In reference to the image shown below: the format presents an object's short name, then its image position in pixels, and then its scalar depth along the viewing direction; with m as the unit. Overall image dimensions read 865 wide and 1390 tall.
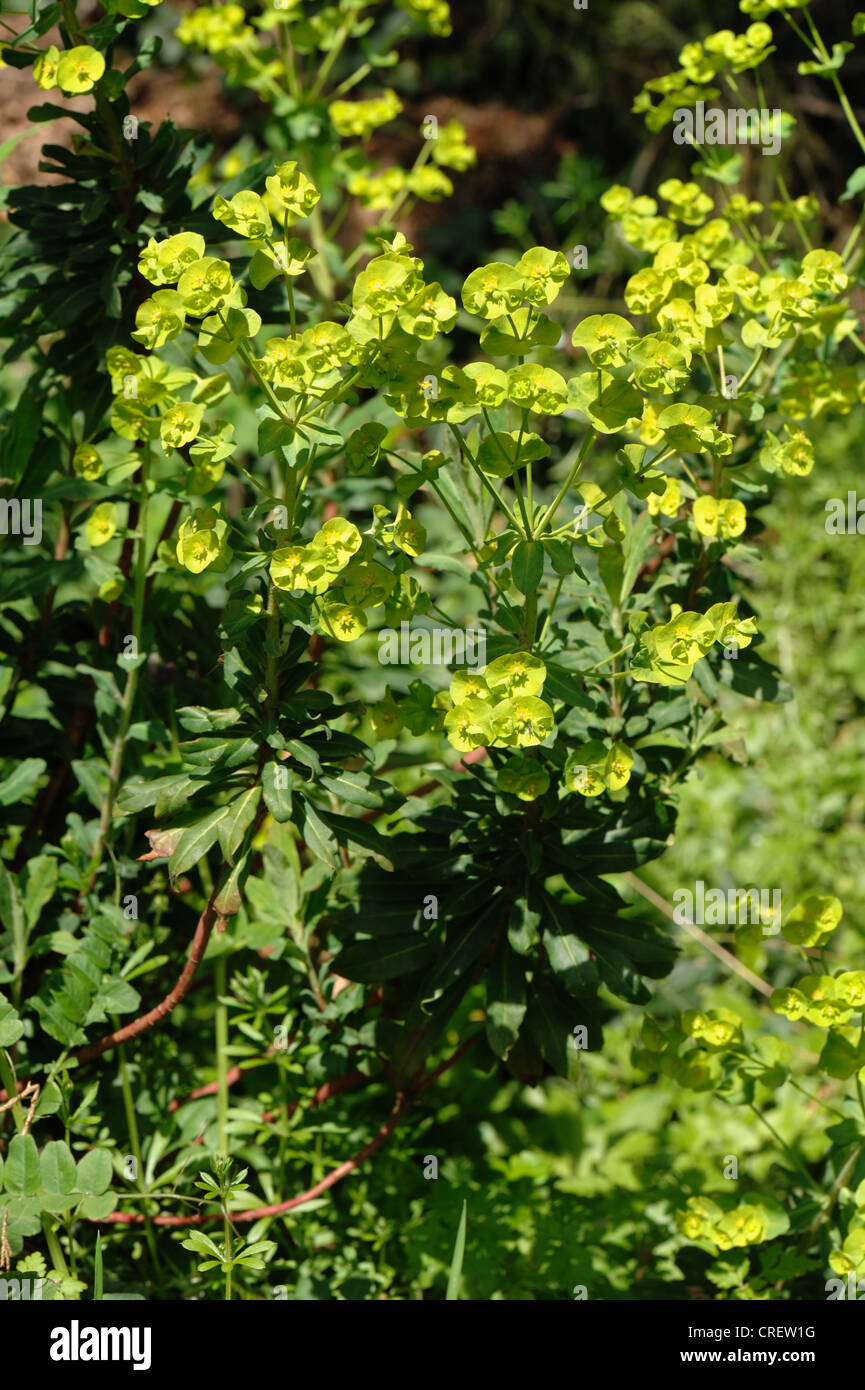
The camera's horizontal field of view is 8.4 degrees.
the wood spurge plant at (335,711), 1.83
